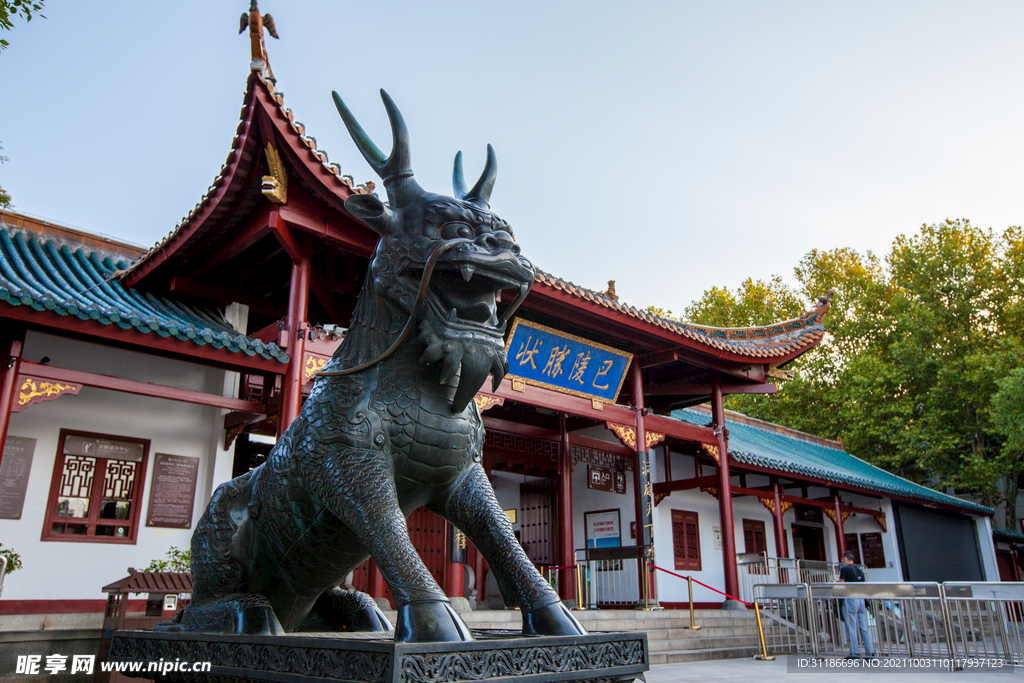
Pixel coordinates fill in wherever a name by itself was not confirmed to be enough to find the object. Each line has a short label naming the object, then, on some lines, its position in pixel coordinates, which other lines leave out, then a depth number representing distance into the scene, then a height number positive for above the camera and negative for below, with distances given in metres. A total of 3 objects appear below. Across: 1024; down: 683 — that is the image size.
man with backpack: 7.53 -0.47
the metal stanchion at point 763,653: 8.33 -0.84
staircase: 7.48 -0.58
